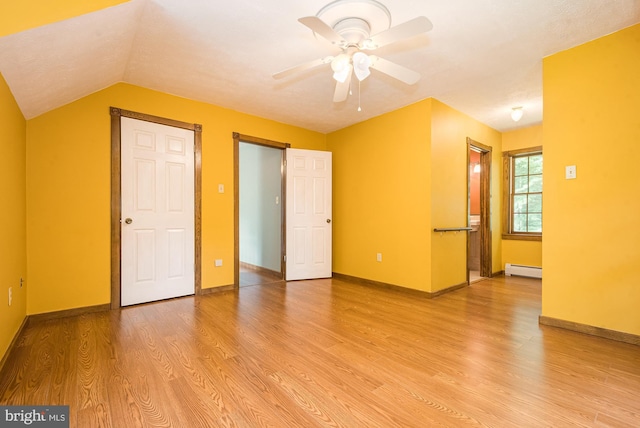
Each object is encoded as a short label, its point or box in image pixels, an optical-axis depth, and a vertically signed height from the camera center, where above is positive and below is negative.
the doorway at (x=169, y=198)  3.08 +0.16
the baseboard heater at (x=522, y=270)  4.62 -0.98
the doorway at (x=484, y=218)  4.83 -0.12
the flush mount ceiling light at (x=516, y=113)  3.84 +1.30
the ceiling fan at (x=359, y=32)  1.74 +1.12
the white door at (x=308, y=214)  4.49 -0.04
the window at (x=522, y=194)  4.79 +0.29
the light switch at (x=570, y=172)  2.55 +0.34
